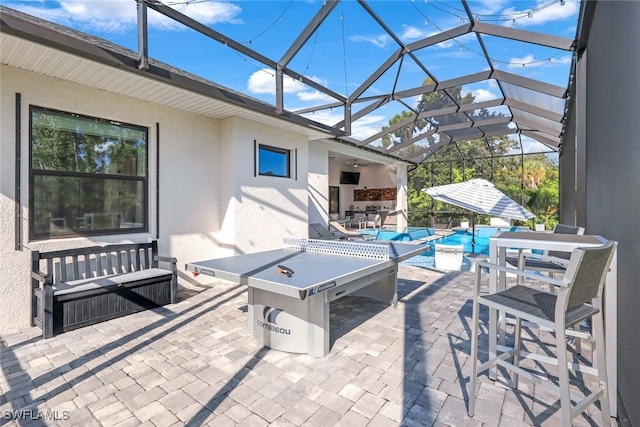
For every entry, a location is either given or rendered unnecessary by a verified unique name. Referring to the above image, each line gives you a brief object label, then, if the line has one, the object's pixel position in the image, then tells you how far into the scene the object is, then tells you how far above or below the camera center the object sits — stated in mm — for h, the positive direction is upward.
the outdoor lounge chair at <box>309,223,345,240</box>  9156 -757
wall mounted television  18422 +1779
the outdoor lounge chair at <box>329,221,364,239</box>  11946 -876
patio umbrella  6699 +235
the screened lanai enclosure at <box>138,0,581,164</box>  5016 +3081
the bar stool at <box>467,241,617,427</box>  1664 -613
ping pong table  2723 -640
